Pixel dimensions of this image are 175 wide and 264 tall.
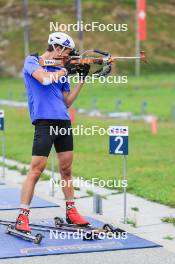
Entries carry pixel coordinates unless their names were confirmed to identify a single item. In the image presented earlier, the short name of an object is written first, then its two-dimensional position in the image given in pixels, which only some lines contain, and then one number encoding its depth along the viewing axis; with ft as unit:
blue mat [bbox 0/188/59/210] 71.71
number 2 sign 63.83
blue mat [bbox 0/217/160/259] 53.32
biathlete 58.26
